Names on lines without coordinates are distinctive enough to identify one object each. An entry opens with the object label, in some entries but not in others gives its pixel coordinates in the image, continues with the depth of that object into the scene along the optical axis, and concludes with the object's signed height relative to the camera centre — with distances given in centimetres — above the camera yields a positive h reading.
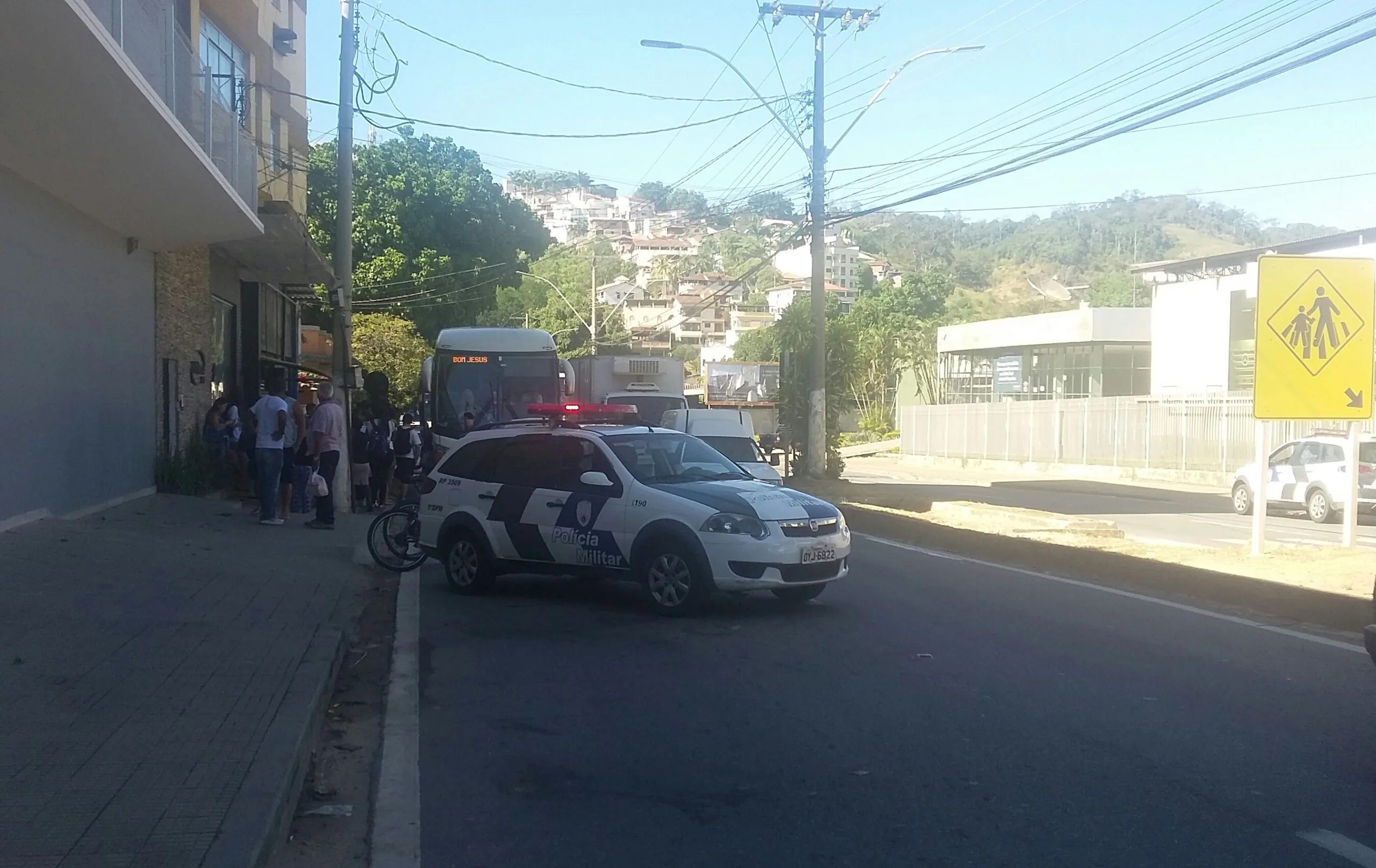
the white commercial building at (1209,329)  4556 +270
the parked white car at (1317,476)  2370 -141
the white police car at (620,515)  1059 -107
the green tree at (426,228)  4784 +644
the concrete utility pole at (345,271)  2061 +202
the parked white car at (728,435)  2014 -63
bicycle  1448 -166
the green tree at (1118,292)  14412 +1303
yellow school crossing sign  1498 +74
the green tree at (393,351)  4431 +153
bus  2497 +31
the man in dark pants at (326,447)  1752 -74
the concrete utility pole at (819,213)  2873 +425
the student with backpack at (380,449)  2194 -94
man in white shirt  1617 -60
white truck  2788 +43
